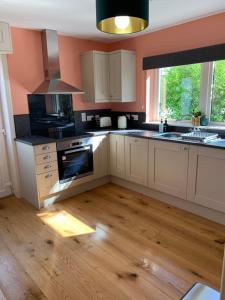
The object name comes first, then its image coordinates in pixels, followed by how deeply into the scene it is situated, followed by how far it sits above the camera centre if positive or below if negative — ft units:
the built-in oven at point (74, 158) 10.28 -2.62
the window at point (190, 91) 9.83 +0.33
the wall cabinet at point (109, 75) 11.91 +1.27
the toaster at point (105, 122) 13.24 -1.21
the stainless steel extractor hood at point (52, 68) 10.52 +1.52
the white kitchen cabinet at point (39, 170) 9.50 -2.85
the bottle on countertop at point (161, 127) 11.32 -1.34
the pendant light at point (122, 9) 3.87 +1.52
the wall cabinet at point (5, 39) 9.31 +2.52
